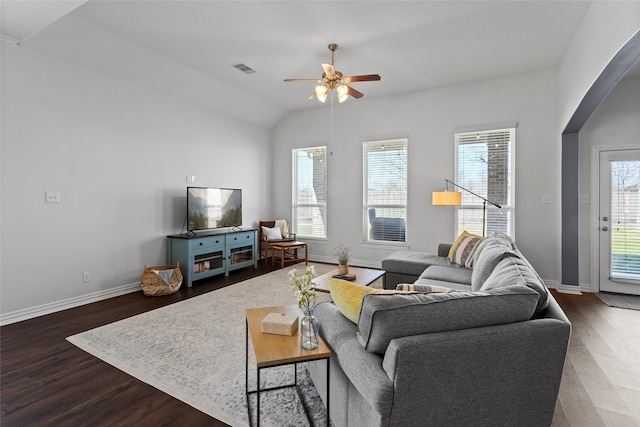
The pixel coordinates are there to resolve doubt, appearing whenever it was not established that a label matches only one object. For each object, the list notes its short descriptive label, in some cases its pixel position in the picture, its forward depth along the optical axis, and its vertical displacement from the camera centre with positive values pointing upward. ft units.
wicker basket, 13.71 -3.02
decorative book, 5.88 -2.05
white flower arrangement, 5.68 -1.31
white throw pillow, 20.54 -1.32
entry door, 14.14 -0.38
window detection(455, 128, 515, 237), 16.17 +1.79
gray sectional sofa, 4.18 -2.02
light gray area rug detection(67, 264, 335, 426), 6.45 -3.75
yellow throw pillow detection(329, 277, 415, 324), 5.22 -1.36
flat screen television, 16.29 +0.23
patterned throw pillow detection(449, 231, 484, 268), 12.63 -1.49
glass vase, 5.34 -1.98
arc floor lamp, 14.97 +0.61
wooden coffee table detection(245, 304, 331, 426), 4.97 -2.24
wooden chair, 20.61 -1.70
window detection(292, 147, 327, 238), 21.57 +1.38
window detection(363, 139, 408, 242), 18.92 +1.31
